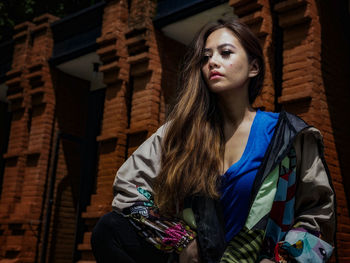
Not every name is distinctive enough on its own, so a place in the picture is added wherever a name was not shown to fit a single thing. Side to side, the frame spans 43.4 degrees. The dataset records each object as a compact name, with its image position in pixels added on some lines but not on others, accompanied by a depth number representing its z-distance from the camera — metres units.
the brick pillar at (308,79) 4.60
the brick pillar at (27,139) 7.77
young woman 1.80
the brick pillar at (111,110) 6.55
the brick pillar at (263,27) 4.95
